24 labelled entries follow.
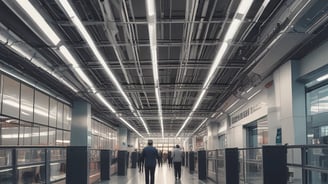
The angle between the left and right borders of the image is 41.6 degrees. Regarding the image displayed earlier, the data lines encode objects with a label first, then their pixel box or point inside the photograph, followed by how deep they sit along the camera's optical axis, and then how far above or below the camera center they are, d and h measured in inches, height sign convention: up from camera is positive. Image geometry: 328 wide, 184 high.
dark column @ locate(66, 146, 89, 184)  417.8 -28.3
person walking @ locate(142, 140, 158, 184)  449.4 -22.2
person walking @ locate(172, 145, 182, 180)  673.9 -35.8
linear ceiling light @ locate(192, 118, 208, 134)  1247.8 +40.8
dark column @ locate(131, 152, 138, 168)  1314.0 -68.6
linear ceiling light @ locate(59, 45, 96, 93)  409.4 +79.1
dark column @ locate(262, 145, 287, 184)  275.9 -18.1
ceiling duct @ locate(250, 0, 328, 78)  303.7 +86.7
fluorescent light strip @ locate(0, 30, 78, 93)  378.9 +78.1
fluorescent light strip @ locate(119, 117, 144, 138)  1119.1 +42.0
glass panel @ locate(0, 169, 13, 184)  215.5 -20.2
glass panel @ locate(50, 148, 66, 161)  318.7 -14.1
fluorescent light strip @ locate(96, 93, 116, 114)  697.6 +63.7
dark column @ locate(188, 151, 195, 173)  984.9 -57.7
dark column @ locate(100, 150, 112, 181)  678.5 -43.9
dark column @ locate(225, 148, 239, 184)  433.1 -29.7
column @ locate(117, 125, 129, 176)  864.3 -52.2
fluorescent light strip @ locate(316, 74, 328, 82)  415.5 +57.0
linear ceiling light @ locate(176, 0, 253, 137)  281.6 +82.9
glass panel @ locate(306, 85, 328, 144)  416.2 +20.8
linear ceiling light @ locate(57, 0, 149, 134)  278.8 +82.1
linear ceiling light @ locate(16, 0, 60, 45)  270.8 +81.1
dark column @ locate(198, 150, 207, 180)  711.7 -50.4
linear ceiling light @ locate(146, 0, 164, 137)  283.0 +83.7
